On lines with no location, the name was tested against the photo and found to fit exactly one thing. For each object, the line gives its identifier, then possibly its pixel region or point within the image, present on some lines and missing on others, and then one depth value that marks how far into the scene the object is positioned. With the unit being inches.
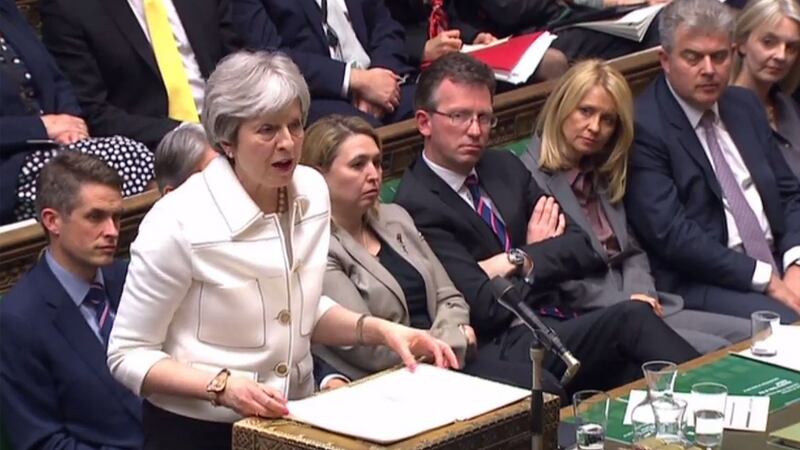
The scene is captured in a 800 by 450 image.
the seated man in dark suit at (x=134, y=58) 345.4
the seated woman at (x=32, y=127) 319.9
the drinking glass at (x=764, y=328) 286.5
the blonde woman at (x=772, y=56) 402.3
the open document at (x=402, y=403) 198.4
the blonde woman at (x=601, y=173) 350.9
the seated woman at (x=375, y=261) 293.9
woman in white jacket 219.1
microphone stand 194.7
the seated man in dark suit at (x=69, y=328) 271.4
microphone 199.9
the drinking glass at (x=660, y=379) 237.5
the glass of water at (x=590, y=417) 218.4
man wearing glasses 321.7
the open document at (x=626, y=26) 442.0
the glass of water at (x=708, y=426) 225.6
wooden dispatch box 194.9
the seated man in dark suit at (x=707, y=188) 364.8
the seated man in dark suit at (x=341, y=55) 378.3
